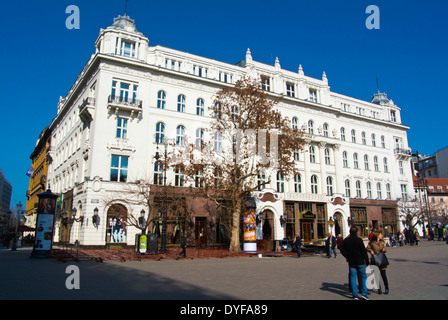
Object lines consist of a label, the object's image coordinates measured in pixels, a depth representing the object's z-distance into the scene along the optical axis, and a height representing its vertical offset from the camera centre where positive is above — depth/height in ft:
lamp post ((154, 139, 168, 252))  85.57 -2.03
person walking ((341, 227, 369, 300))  28.40 -2.43
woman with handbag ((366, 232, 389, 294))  31.63 -1.57
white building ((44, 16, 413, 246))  104.17 +36.19
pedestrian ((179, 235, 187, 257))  76.23 -3.54
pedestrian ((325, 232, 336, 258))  79.15 -2.85
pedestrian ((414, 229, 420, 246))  122.31 -2.90
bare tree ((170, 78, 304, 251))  91.74 +24.03
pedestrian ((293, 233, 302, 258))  79.63 -3.19
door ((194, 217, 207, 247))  110.60 -0.14
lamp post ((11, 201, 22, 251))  106.52 -4.43
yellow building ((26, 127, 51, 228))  182.60 +34.81
